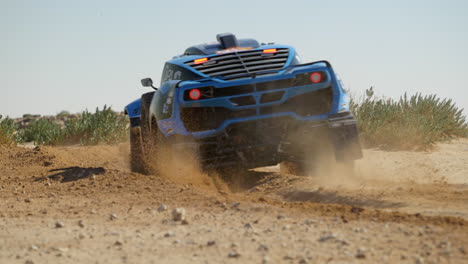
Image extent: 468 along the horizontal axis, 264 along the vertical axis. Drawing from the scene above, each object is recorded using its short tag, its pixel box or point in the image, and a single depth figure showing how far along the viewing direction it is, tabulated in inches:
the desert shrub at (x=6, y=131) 1526.8
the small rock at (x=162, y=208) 601.3
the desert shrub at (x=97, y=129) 1605.6
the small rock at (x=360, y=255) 412.8
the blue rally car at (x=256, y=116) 709.9
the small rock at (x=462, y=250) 420.5
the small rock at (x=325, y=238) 457.6
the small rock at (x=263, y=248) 442.3
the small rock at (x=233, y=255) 431.1
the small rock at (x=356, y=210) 559.5
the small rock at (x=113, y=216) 582.6
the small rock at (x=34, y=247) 484.1
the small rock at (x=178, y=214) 547.2
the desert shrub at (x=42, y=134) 1681.8
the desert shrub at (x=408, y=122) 1145.4
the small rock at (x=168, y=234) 497.7
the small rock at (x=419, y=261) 396.0
